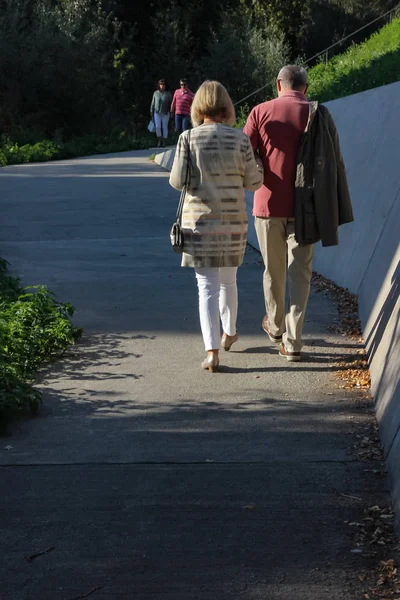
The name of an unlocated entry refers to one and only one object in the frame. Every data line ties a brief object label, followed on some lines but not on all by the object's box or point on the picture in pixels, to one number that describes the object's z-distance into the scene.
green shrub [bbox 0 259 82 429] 9.42
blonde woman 10.49
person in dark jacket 52.08
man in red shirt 10.86
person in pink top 46.67
